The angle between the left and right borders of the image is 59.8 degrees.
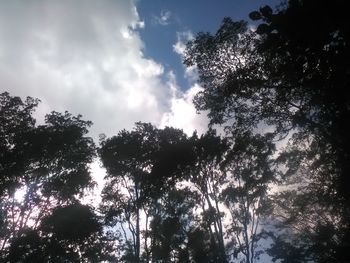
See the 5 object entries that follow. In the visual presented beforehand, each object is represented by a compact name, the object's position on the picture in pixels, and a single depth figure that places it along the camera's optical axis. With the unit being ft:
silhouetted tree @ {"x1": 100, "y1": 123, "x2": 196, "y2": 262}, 81.97
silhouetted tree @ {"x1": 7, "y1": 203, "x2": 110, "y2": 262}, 68.95
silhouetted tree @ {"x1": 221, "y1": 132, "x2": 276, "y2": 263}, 78.07
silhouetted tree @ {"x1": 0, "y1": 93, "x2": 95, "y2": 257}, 70.74
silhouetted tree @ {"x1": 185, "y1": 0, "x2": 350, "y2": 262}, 13.85
